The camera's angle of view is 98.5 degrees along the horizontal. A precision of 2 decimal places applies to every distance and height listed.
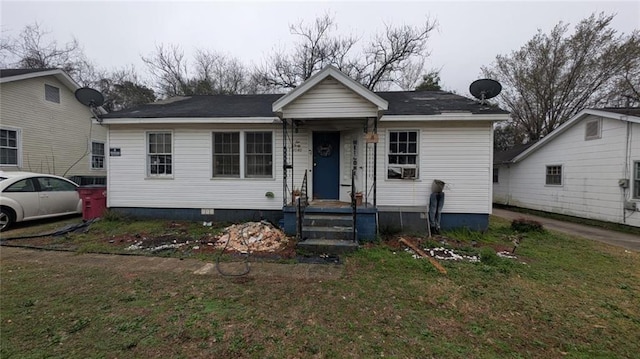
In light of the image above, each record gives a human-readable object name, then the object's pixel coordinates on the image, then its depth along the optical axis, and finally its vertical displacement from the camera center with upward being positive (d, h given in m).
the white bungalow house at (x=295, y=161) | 7.38 +0.42
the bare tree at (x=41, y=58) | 18.41 +8.12
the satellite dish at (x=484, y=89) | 7.74 +2.47
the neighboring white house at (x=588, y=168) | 9.02 +0.31
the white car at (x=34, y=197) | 7.07 -0.62
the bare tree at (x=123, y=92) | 22.44 +6.87
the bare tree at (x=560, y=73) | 17.05 +7.06
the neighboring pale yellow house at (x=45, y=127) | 10.19 +2.01
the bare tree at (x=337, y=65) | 20.47 +8.48
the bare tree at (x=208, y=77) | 23.39 +8.58
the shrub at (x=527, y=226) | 7.86 -1.45
